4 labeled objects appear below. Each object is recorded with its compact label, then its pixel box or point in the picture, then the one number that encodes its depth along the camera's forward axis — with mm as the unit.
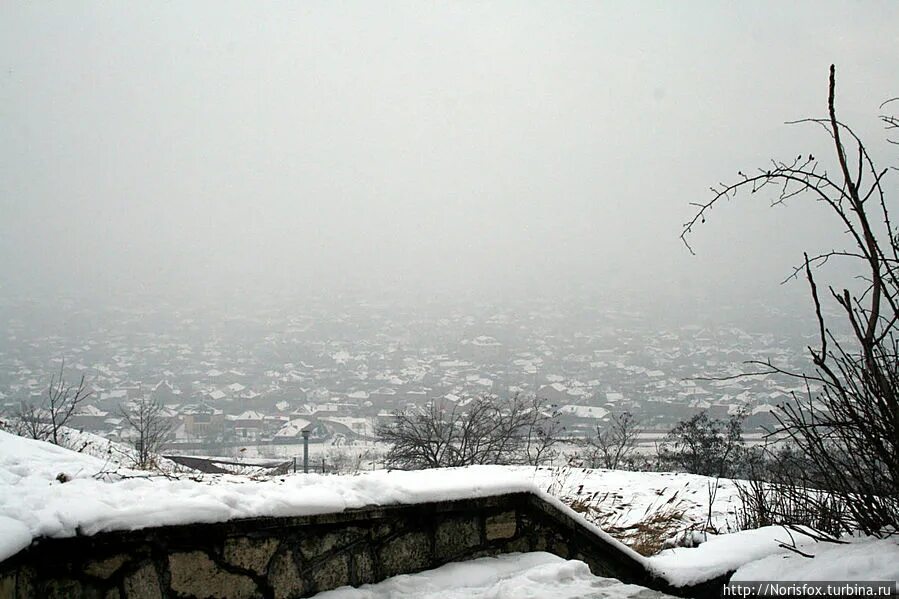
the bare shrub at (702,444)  19719
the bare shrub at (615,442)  20938
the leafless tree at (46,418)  13579
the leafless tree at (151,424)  19531
